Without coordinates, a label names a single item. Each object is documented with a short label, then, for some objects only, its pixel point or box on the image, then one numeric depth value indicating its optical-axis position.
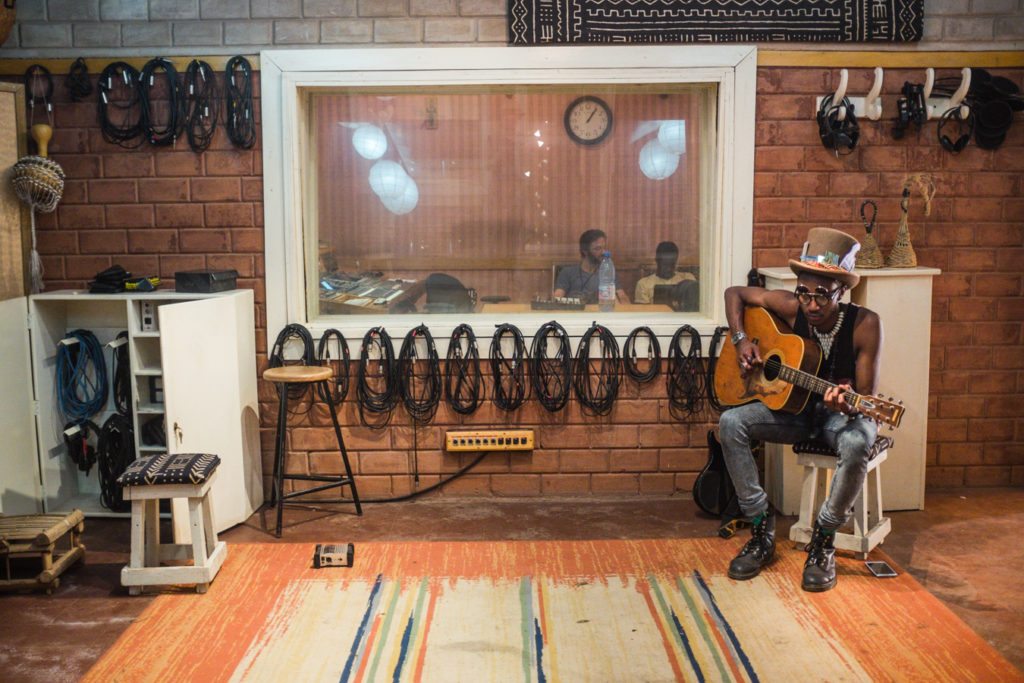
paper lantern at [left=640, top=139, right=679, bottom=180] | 6.11
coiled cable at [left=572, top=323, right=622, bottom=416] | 5.98
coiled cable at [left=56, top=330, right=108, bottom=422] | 5.75
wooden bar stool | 5.39
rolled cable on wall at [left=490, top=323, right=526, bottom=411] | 5.97
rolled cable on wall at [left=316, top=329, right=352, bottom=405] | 5.95
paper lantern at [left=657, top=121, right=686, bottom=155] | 6.08
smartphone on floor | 4.79
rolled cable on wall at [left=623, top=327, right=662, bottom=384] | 5.98
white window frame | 5.80
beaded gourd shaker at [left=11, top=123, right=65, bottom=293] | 5.56
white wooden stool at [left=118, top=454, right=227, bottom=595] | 4.58
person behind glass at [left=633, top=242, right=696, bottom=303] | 6.17
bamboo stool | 4.70
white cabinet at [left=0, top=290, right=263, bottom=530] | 5.12
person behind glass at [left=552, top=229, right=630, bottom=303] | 6.16
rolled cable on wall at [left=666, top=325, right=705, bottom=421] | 5.98
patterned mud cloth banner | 5.77
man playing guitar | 4.69
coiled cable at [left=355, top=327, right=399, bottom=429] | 5.94
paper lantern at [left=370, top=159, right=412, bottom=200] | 6.11
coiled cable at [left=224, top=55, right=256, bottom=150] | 5.79
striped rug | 3.92
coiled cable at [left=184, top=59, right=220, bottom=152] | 5.79
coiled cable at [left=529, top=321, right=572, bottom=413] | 5.96
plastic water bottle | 6.16
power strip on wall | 6.00
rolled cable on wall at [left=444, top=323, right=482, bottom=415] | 5.97
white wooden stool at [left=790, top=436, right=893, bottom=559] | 4.90
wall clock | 6.04
